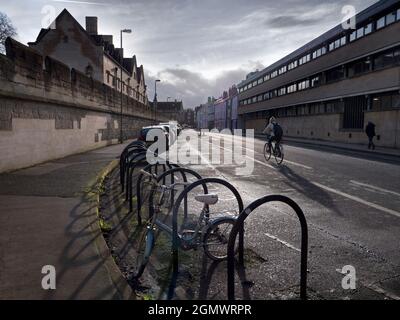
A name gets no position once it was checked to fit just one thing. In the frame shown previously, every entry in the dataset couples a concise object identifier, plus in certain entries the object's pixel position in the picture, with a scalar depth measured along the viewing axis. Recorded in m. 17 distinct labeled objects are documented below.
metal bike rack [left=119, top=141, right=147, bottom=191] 8.90
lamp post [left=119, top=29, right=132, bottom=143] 28.33
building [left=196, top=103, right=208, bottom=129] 147.27
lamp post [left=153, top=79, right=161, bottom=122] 59.27
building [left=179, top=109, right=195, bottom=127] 183.88
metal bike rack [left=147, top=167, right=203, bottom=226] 4.96
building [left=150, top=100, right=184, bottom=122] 156.05
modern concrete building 26.36
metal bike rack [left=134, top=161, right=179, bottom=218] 5.79
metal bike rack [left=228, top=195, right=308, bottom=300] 3.17
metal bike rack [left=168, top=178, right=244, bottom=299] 4.09
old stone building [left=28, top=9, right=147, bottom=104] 40.94
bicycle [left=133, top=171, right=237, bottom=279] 4.23
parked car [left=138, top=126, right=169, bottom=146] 19.06
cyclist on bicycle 15.30
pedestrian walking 23.64
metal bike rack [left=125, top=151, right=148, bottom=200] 7.04
